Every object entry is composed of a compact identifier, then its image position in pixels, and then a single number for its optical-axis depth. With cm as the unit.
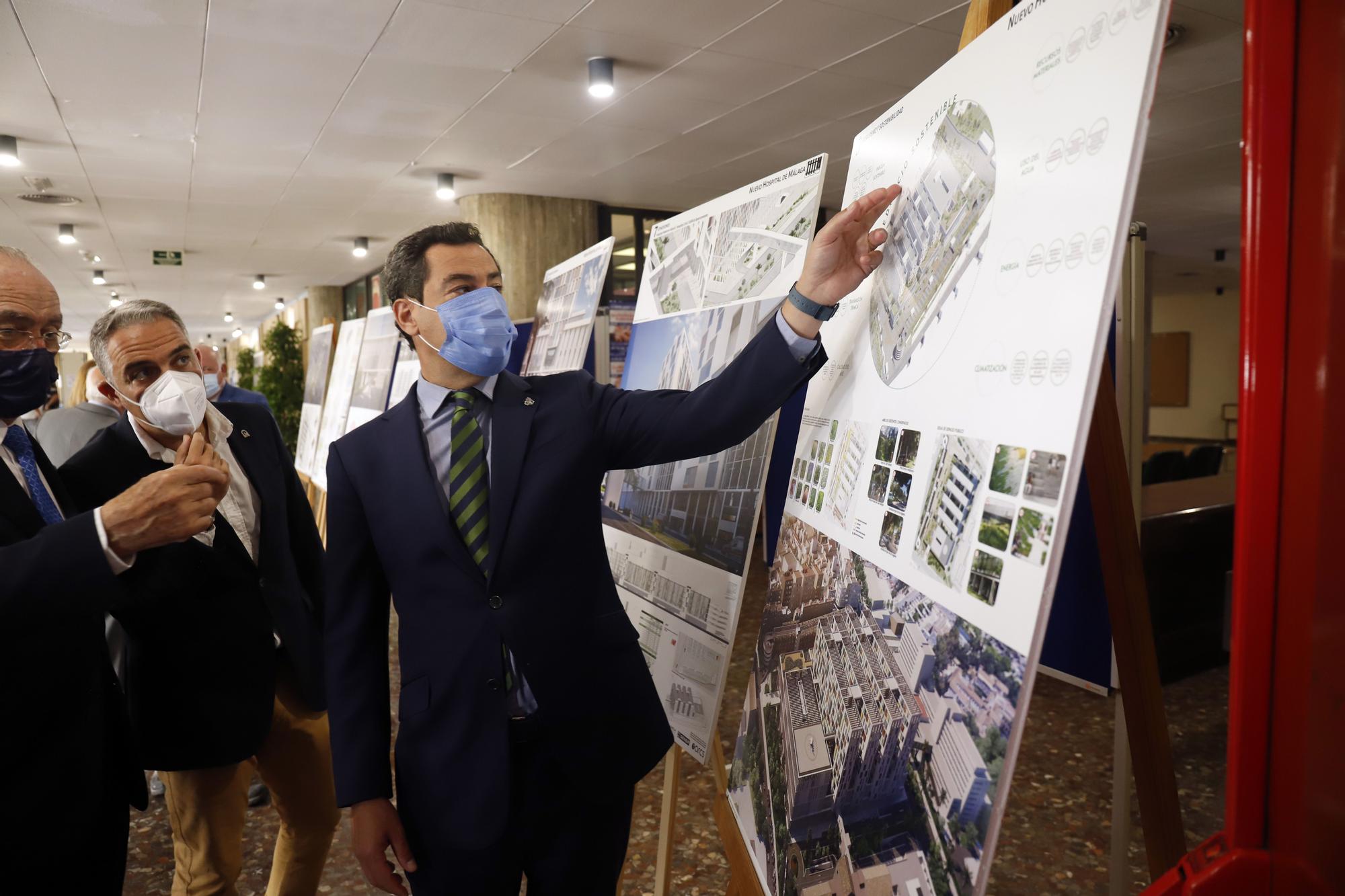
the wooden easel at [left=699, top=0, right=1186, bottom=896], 110
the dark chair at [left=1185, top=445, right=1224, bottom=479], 782
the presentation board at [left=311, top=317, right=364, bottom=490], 483
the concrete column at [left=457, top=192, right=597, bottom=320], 748
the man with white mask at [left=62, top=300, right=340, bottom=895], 172
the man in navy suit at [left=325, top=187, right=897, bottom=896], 131
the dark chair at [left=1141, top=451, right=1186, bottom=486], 779
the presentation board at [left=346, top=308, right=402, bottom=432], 418
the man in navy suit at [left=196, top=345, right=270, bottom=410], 387
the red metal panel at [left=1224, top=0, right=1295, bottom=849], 77
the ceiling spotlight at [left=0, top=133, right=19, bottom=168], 540
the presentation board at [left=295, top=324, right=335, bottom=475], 555
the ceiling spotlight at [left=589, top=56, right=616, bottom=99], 445
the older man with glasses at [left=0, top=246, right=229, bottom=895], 120
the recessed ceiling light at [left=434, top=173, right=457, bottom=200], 682
